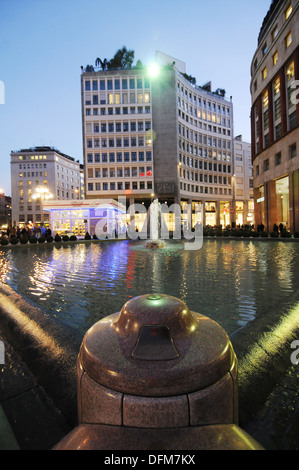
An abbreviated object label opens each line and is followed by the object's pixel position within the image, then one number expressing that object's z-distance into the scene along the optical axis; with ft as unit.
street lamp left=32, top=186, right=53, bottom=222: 115.97
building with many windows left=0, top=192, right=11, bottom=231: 392.47
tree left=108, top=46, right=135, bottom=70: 178.70
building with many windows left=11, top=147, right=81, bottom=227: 297.53
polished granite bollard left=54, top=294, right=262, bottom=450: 3.91
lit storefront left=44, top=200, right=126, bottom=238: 112.47
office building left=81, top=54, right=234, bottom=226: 164.55
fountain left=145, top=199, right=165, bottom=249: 64.08
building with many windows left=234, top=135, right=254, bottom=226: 227.61
